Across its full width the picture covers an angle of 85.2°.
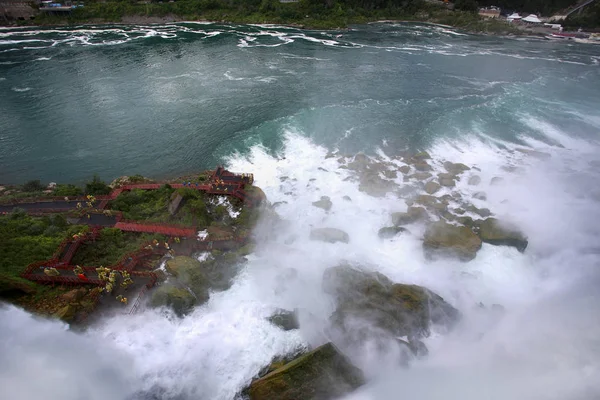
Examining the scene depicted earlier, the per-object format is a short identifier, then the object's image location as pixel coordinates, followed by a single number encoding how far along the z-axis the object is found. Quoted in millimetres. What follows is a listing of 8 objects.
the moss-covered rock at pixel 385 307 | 20750
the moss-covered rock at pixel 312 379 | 17250
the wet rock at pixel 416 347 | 19920
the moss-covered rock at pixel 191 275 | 22750
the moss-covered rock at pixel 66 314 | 19359
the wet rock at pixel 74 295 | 20516
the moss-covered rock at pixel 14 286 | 19984
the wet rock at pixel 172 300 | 21484
